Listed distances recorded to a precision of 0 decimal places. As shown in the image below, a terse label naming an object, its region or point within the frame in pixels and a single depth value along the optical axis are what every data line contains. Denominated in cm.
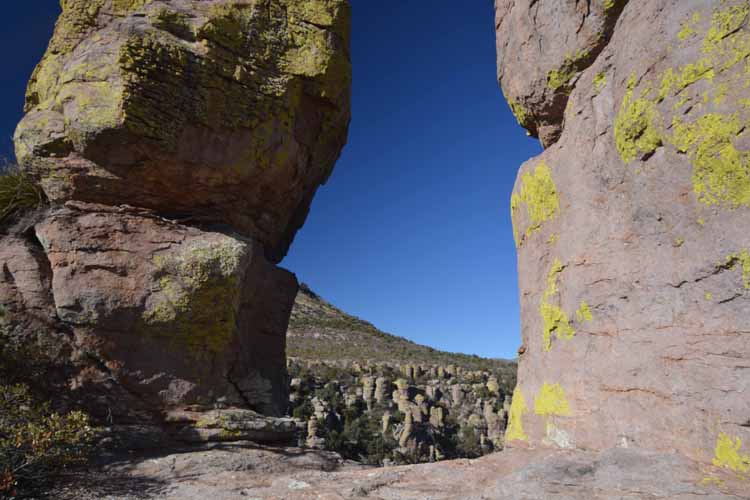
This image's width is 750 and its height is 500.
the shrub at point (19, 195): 802
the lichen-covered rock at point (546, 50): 463
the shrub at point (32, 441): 522
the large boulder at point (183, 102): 757
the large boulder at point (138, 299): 718
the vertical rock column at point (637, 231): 319
